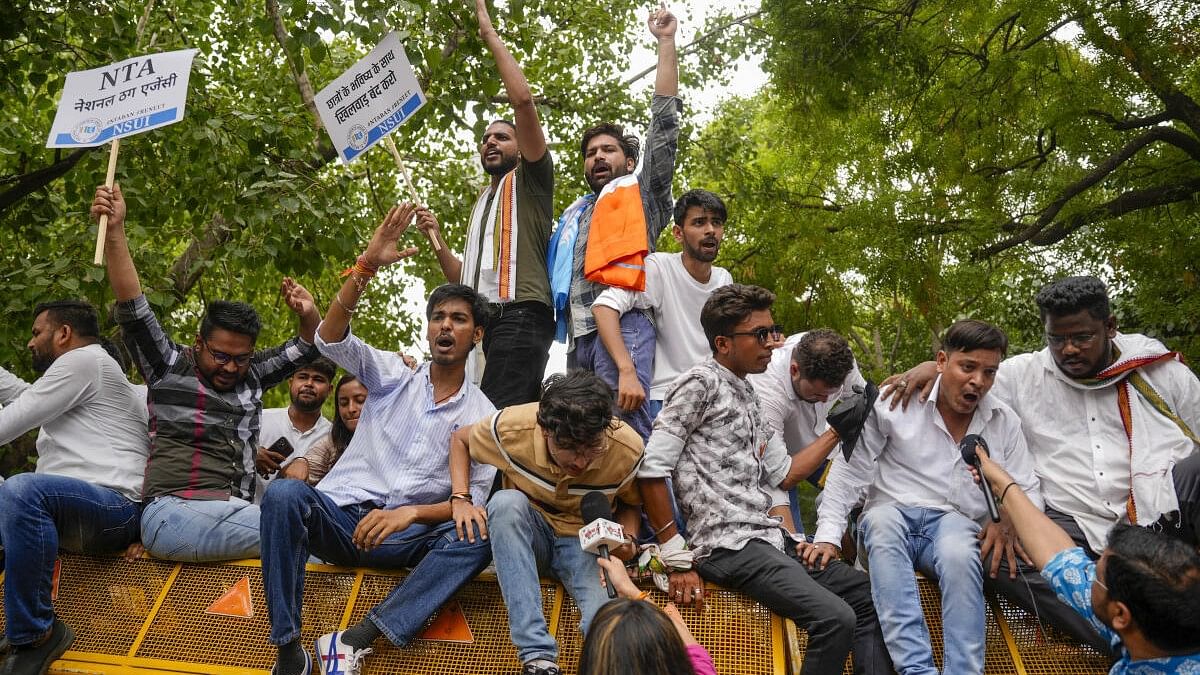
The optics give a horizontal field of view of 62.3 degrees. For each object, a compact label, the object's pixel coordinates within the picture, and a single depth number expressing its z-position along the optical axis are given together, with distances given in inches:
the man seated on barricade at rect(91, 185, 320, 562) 198.2
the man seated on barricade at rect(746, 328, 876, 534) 195.9
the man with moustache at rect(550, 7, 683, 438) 220.7
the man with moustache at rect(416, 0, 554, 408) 223.8
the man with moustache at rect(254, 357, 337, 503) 250.4
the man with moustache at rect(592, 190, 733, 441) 221.0
